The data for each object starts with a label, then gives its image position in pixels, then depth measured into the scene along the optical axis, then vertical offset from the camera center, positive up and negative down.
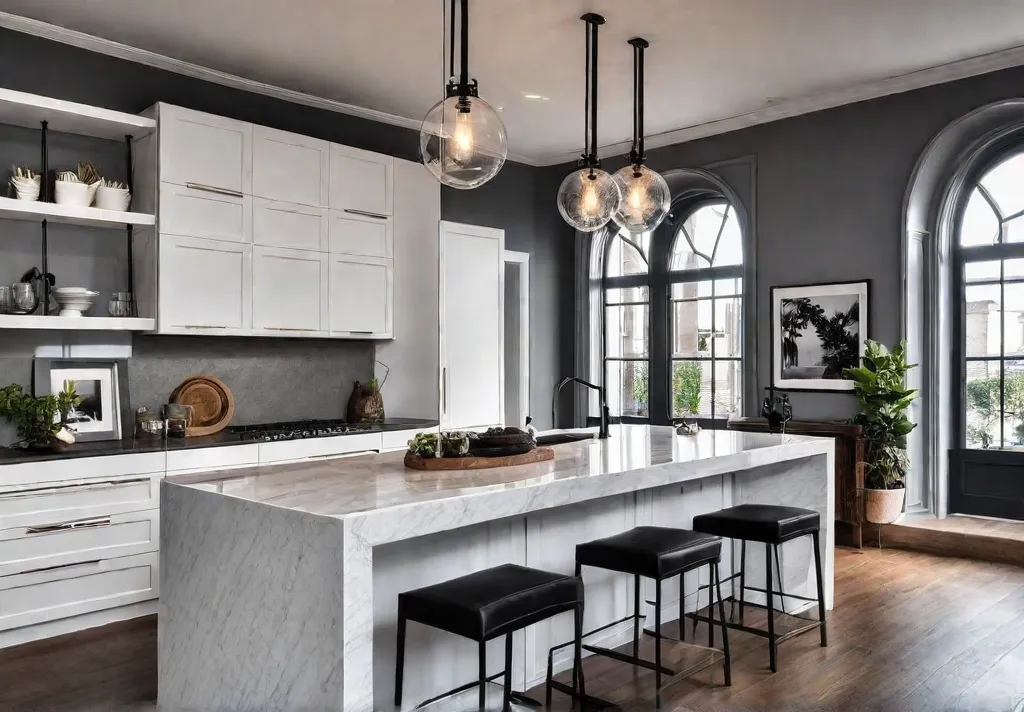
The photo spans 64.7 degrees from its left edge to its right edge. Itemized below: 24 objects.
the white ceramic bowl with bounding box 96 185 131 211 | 4.32 +0.88
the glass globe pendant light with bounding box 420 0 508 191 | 2.88 +0.80
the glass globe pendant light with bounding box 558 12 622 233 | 3.77 +0.77
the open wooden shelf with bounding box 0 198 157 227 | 4.00 +0.76
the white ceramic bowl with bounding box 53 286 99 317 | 4.19 +0.33
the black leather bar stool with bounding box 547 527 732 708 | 2.85 -0.71
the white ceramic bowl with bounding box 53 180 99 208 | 4.15 +0.87
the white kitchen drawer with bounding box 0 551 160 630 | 3.64 -1.08
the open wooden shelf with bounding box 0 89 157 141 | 3.97 +1.27
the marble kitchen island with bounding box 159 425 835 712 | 2.04 -0.63
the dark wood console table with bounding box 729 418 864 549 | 5.20 -0.74
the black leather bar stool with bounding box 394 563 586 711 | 2.20 -0.69
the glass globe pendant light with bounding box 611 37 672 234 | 4.00 +0.81
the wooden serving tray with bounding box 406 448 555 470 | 2.86 -0.37
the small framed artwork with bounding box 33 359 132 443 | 4.25 -0.16
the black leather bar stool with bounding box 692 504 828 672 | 3.36 -0.72
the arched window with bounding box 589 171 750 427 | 6.55 +0.39
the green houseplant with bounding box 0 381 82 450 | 3.87 -0.27
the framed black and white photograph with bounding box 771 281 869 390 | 5.57 +0.18
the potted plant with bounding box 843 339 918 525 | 5.14 -0.43
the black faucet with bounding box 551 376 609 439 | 4.04 -0.32
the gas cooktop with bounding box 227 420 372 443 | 4.64 -0.42
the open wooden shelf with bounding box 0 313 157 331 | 3.97 +0.20
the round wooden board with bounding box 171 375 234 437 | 4.80 -0.24
